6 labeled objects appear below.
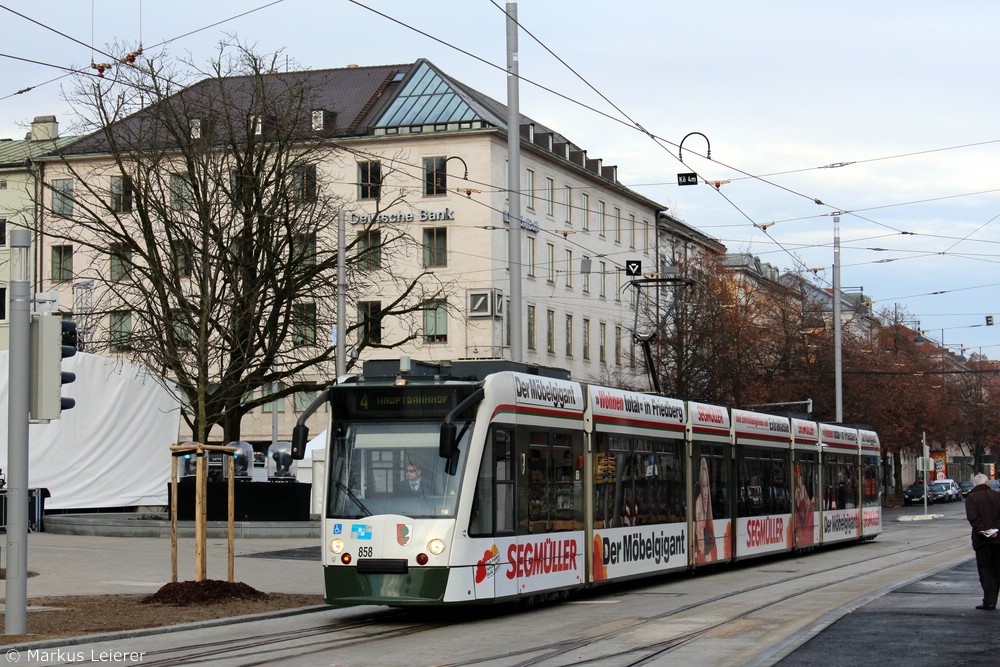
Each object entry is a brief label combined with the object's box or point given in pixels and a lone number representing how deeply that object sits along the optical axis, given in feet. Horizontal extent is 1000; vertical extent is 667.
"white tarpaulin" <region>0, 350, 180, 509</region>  132.36
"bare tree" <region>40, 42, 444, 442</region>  109.70
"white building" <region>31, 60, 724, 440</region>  211.82
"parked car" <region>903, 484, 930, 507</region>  261.44
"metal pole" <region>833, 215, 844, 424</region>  171.42
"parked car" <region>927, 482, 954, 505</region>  273.95
